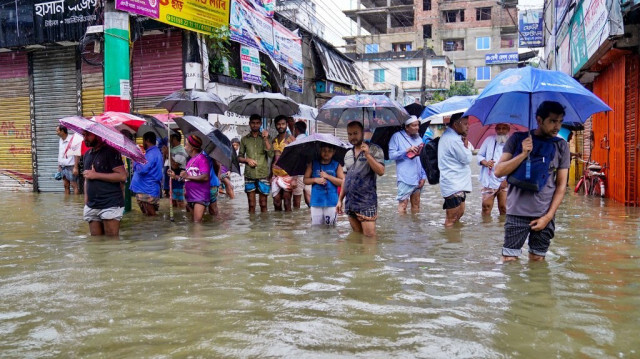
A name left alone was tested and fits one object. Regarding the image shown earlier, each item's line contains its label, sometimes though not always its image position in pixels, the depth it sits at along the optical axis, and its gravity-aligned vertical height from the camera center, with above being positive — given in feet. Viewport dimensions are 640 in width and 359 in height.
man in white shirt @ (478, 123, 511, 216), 29.84 -0.49
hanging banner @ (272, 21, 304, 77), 60.18 +12.36
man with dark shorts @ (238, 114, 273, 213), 32.07 +0.33
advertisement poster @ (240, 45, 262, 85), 53.47 +9.20
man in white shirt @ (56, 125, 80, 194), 45.10 +0.36
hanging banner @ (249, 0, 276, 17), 56.29 +15.51
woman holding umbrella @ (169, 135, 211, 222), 28.81 -0.76
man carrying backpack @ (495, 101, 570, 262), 16.14 -0.46
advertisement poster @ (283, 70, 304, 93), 65.26 +9.33
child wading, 24.71 -0.97
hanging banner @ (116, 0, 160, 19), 34.32 +10.51
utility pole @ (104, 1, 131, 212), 30.94 +5.71
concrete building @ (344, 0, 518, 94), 195.72 +42.73
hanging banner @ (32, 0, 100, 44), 46.01 +11.93
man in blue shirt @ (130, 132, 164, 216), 31.63 -0.77
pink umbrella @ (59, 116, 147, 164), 22.18 +1.26
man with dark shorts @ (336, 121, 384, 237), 22.15 -0.67
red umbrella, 26.58 +2.06
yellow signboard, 42.70 +11.71
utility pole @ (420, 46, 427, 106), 114.11 +16.04
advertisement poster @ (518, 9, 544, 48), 85.66 +19.13
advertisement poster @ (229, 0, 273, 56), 50.24 +12.48
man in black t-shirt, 23.32 -0.66
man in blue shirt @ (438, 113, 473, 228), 26.35 -0.28
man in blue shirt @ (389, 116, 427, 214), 30.27 +0.06
